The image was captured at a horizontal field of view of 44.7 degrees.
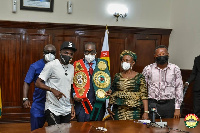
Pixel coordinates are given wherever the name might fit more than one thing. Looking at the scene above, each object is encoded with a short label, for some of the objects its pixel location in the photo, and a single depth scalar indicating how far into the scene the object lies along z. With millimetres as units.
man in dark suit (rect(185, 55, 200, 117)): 3547
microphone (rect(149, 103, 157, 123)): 2088
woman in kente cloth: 2502
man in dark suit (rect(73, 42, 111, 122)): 2559
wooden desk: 1843
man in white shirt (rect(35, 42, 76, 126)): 2248
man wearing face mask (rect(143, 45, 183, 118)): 2643
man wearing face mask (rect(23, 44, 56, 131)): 2600
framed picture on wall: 4844
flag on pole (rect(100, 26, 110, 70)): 4348
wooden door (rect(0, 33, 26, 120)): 4852
